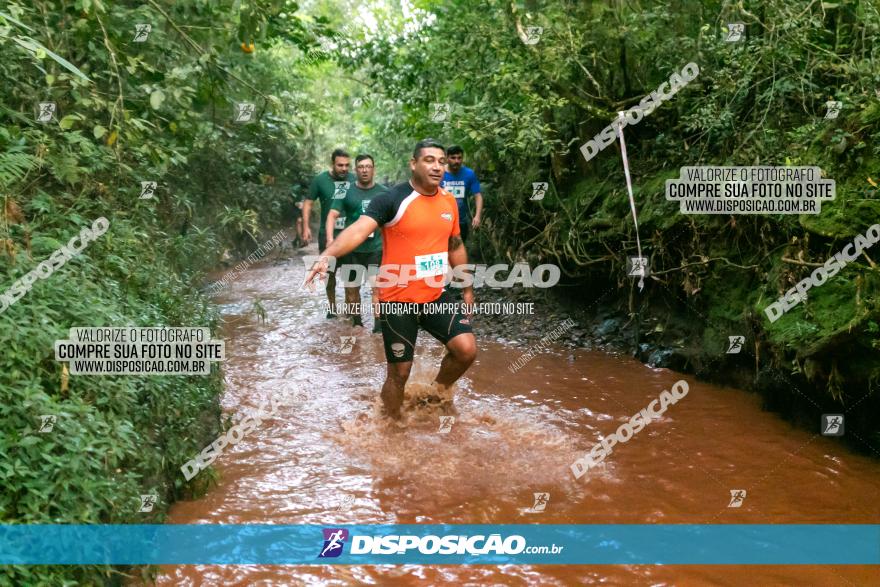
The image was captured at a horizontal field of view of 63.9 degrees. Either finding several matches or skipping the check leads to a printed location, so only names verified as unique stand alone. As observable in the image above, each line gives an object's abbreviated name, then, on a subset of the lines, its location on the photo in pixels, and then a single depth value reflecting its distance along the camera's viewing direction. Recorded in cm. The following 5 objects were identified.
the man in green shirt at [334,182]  865
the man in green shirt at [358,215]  837
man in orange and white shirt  518
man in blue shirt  905
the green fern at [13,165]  418
